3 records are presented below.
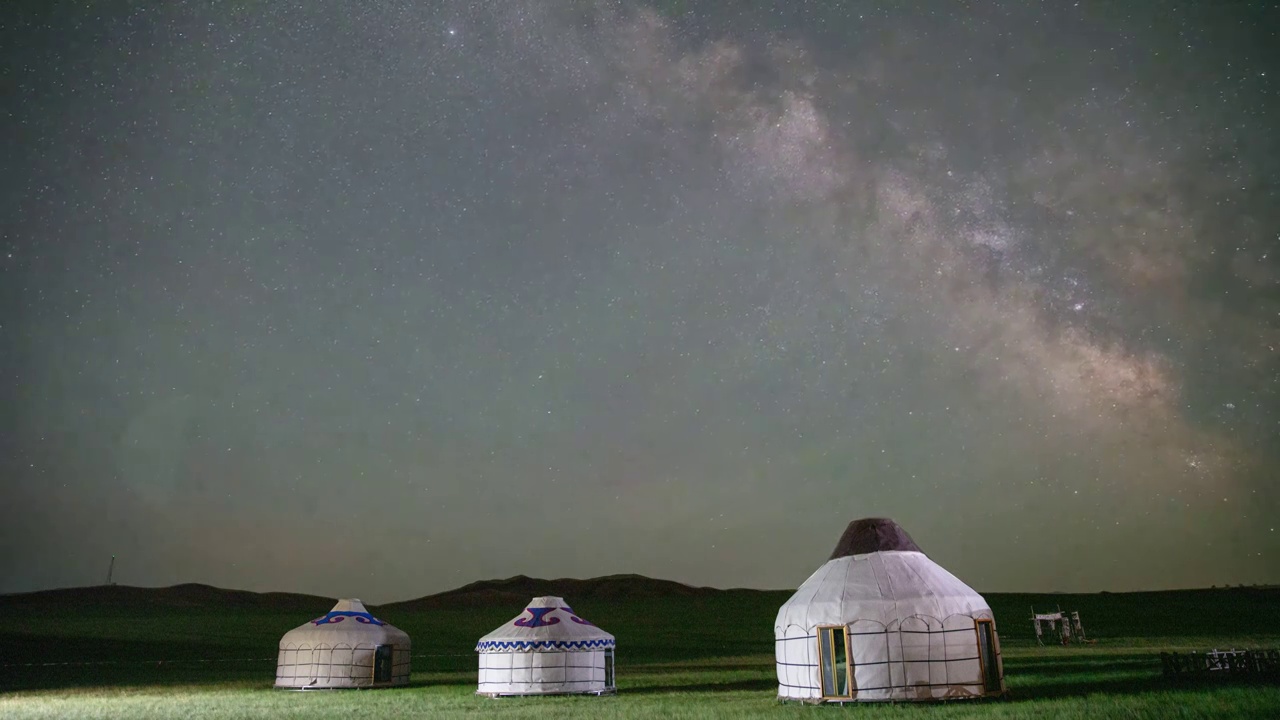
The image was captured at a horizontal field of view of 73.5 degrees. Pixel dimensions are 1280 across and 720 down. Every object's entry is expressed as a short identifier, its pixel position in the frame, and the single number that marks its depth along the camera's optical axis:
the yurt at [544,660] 21.09
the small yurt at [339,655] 23.84
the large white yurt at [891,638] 14.77
